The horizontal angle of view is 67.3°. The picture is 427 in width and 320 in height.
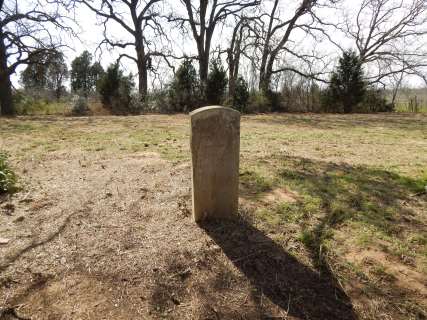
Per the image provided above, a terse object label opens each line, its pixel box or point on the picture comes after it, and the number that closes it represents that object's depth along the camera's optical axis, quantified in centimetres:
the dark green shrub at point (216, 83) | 1462
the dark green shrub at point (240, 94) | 1460
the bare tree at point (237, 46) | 1777
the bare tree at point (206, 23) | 1762
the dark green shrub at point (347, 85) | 1625
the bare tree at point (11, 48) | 1268
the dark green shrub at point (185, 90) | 1448
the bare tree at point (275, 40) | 1744
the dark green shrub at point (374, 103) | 1719
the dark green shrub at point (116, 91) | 1475
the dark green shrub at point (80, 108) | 1416
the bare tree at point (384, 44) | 1839
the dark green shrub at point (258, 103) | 1535
